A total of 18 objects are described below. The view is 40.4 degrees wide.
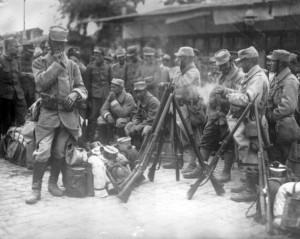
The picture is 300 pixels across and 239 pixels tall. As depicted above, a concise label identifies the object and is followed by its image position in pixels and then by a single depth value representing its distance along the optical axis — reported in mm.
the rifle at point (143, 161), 5297
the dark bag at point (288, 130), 5648
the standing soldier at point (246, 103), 5402
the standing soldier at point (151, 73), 9234
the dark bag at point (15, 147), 7492
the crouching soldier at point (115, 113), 8328
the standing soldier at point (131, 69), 9669
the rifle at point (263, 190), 4312
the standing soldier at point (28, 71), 9445
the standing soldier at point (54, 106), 5352
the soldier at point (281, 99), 5598
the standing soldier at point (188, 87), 6926
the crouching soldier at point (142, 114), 7680
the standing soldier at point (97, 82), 9297
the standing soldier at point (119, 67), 9695
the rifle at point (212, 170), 5148
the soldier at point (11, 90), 8602
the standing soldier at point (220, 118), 6246
